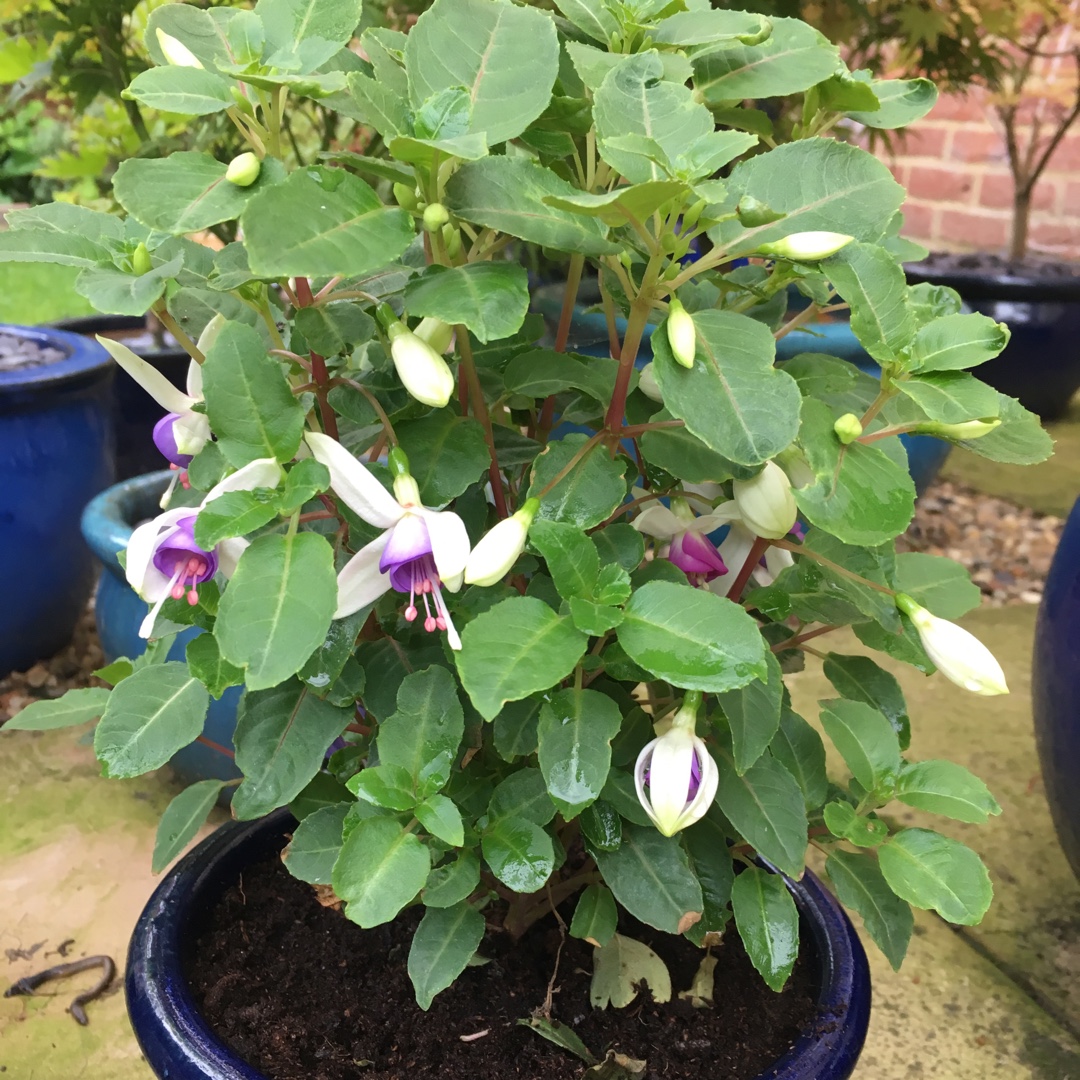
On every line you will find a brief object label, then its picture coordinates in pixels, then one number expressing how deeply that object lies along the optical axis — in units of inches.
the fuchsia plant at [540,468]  17.8
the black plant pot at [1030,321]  98.9
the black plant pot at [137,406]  73.8
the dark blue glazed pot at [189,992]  24.0
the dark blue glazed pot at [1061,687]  38.9
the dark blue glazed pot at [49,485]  58.4
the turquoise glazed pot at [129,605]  45.1
